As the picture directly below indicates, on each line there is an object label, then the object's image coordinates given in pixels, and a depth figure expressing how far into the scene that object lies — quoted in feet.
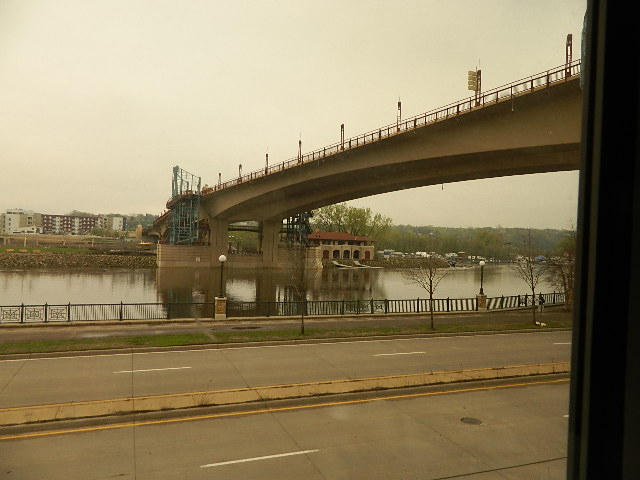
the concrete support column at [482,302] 72.33
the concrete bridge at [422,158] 55.67
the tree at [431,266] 75.07
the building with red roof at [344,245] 257.14
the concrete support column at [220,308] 62.28
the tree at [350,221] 282.15
